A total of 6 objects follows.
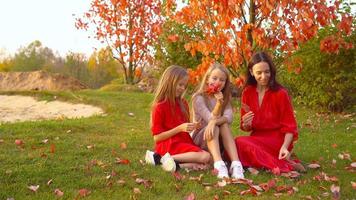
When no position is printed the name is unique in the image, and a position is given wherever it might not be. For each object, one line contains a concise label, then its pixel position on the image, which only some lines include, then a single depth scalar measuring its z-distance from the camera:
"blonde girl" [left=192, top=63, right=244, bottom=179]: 4.42
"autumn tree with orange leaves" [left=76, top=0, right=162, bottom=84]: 16.80
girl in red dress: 4.60
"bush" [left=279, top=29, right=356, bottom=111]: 8.94
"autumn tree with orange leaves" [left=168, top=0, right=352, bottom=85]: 6.50
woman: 4.64
